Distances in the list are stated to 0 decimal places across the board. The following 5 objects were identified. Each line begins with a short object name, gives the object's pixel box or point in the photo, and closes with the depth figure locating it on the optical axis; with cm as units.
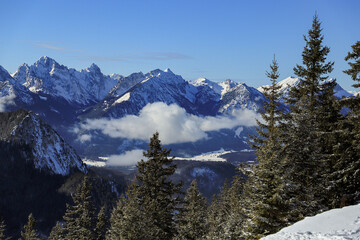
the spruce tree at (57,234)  6092
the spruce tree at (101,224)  5048
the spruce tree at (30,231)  5816
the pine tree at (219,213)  4123
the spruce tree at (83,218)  4541
